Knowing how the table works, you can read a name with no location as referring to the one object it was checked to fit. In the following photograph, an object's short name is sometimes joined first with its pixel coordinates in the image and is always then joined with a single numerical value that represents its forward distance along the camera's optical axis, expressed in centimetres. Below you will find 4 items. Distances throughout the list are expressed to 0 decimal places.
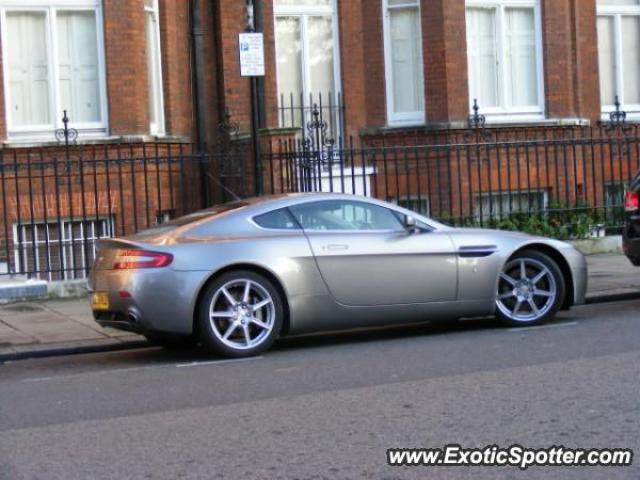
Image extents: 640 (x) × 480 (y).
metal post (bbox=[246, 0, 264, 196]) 1344
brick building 1497
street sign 1274
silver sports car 890
